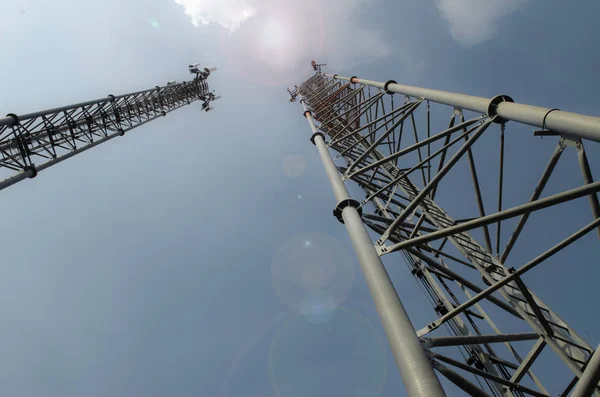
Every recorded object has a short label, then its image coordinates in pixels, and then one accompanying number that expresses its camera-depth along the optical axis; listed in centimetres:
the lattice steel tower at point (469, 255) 418
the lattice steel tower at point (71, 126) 992
